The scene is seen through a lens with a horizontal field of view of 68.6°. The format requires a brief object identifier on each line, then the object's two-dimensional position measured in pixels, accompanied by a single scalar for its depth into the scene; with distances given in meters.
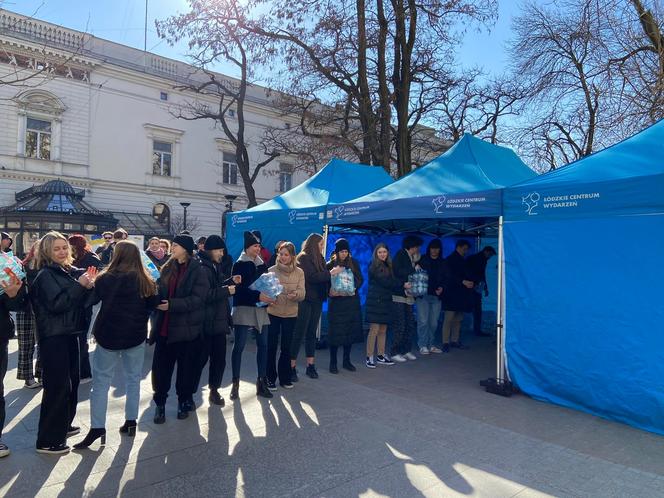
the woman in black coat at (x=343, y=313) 6.50
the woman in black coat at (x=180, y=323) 4.52
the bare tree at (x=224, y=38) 17.16
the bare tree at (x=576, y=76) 11.95
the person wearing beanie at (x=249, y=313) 5.28
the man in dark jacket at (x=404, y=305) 7.04
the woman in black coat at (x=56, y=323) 3.73
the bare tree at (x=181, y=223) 29.55
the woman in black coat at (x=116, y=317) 3.93
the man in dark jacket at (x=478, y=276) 8.55
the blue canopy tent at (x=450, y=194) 6.01
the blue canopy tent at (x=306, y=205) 8.83
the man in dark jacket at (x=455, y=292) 8.08
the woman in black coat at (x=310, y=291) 6.07
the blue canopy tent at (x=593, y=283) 4.65
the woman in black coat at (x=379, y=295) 6.78
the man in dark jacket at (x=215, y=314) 4.83
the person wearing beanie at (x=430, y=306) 7.86
